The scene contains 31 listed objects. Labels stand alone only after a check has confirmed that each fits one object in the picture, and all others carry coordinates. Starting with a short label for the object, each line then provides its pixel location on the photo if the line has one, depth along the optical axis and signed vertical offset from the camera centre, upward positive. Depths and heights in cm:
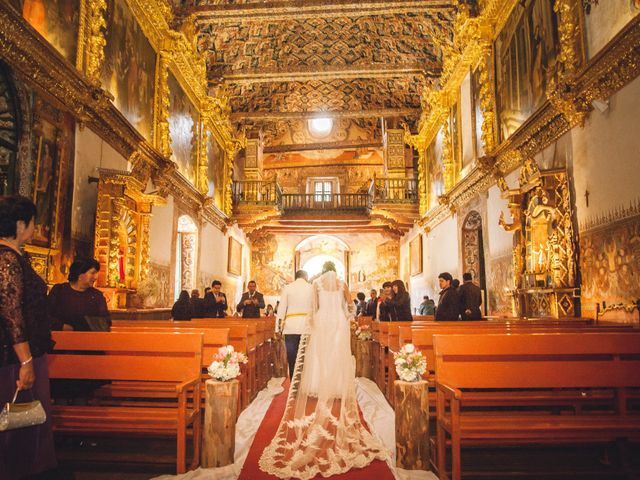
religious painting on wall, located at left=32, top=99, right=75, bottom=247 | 696 +199
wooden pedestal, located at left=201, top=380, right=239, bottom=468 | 407 -110
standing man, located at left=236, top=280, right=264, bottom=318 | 1154 -18
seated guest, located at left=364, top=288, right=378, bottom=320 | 1480 -30
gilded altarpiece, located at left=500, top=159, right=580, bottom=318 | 814 +99
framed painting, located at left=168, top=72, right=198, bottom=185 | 1403 +539
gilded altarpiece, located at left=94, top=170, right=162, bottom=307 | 852 +123
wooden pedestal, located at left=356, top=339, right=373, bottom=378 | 939 -125
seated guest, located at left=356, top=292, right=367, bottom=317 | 1679 -34
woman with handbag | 268 -24
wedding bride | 406 -123
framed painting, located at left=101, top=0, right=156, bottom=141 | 980 +530
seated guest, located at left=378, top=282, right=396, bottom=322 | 888 -22
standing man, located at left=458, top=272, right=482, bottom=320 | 840 -5
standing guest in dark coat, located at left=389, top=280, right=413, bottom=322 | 863 -12
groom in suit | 718 -20
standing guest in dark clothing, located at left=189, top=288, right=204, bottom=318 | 1092 -23
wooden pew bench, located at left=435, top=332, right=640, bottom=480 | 362 -60
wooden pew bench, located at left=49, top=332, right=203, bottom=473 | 377 -64
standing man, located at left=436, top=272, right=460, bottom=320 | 804 -8
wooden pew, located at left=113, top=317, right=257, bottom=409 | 638 -56
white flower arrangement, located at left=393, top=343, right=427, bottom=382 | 414 -60
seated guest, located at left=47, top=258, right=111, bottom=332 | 452 -2
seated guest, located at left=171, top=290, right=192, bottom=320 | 992 -21
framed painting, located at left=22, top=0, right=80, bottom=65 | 682 +431
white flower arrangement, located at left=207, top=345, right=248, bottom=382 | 424 -60
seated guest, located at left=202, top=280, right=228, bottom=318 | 1089 -12
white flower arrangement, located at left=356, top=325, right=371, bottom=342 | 955 -73
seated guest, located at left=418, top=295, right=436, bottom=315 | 1611 -33
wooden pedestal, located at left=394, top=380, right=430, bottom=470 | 403 -112
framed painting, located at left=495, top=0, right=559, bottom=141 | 923 +515
